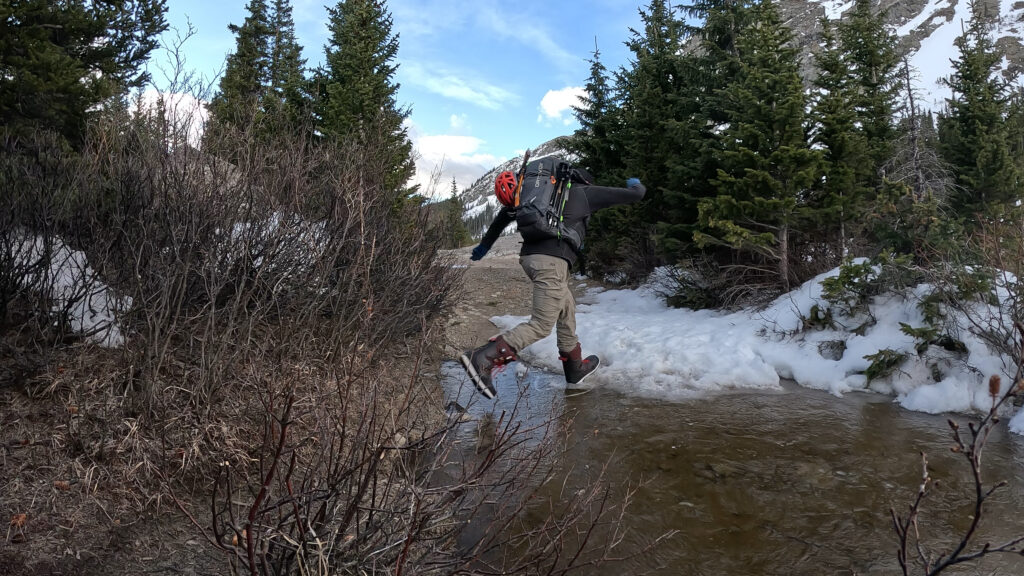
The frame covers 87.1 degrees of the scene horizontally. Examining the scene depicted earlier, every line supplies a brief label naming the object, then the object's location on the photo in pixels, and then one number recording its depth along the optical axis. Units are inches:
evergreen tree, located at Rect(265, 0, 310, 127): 637.3
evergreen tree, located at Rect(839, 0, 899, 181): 526.5
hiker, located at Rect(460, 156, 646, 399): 194.9
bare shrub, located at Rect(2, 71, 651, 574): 69.3
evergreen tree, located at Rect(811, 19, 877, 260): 329.1
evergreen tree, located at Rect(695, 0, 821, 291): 320.5
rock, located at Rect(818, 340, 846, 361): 237.9
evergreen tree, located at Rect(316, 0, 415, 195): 574.1
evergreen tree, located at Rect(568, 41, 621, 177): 685.9
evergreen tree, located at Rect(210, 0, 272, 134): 922.1
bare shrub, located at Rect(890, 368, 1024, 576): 33.1
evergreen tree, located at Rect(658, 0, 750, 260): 394.3
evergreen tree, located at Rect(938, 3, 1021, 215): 637.3
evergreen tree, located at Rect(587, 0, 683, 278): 514.6
